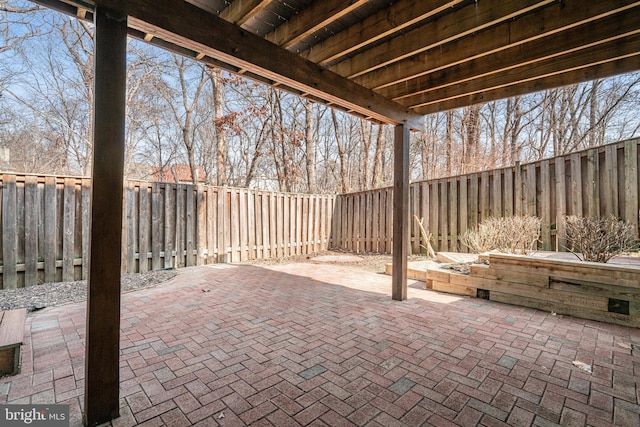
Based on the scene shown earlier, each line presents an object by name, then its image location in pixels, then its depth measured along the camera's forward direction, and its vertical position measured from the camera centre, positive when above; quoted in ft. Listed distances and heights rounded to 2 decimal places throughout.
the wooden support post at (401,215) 12.53 +0.07
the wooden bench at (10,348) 6.58 -2.94
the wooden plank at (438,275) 14.11 -2.85
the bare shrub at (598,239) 10.87 -0.87
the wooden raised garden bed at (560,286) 9.78 -2.67
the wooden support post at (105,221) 5.20 -0.07
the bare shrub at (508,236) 13.77 -0.96
